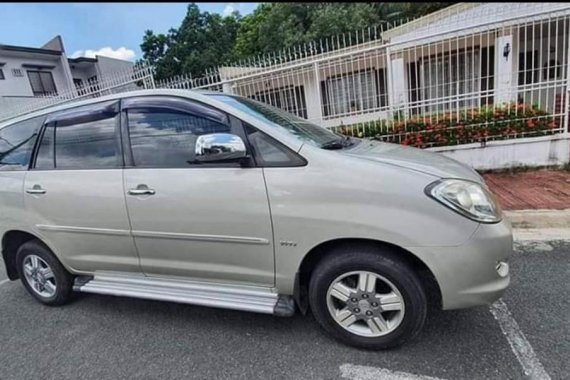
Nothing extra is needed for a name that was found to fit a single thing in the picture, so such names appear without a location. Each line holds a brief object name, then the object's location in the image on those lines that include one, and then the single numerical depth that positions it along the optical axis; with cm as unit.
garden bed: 580
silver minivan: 209
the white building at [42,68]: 1905
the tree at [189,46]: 2409
